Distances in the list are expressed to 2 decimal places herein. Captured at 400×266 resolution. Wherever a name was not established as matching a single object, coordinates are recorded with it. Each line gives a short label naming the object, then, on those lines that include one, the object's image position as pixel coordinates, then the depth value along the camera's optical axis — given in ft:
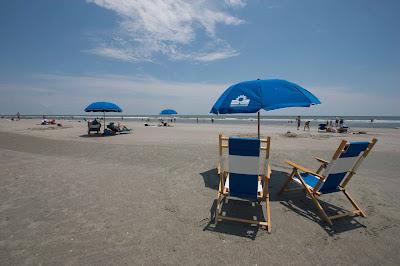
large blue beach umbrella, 14.53
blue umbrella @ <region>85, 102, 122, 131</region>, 51.80
